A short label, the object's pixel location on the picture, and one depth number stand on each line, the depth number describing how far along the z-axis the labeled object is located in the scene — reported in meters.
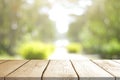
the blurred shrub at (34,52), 11.39
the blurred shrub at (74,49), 21.35
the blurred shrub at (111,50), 15.76
